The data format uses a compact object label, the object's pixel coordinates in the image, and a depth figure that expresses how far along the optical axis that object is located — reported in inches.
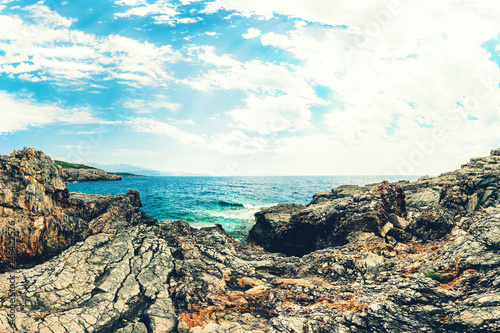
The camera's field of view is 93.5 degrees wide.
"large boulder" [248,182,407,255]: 724.0
